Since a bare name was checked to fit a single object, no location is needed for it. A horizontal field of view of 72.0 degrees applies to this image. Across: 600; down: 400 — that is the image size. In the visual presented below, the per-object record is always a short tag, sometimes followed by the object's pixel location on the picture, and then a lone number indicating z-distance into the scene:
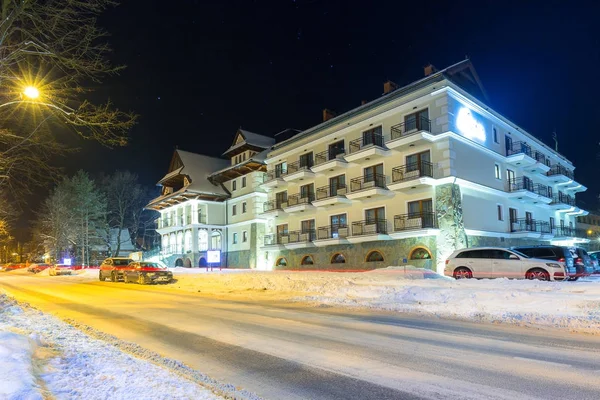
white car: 18.67
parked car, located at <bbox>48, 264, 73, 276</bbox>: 47.50
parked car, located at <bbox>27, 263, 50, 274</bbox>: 62.19
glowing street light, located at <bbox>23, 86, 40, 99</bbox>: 9.40
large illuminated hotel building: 28.27
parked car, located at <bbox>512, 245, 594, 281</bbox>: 19.47
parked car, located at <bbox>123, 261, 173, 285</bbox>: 27.97
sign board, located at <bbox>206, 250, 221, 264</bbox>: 32.06
